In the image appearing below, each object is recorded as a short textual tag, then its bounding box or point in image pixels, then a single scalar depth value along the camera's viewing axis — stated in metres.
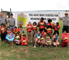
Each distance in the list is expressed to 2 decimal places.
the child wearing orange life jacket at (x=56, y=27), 5.76
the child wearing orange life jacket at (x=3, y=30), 5.51
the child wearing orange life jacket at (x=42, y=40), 4.95
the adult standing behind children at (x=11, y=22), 5.82
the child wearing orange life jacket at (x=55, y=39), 5.09
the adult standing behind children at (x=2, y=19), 5.70
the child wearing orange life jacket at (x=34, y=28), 5.50
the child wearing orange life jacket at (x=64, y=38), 4.94
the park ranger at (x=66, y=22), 5.27
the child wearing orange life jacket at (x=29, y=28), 5.56
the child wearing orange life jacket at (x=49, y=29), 5.46
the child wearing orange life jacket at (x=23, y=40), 5.12
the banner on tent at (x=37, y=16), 6.27
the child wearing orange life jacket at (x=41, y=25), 5.61
